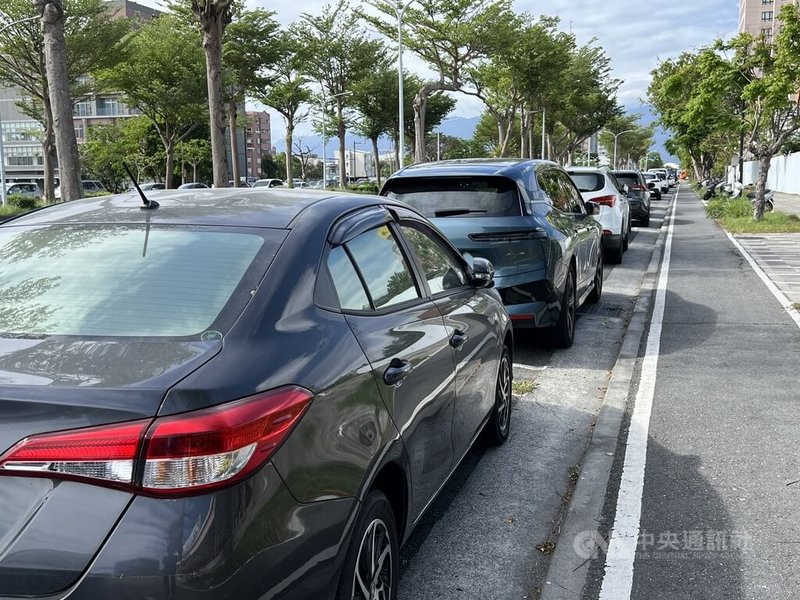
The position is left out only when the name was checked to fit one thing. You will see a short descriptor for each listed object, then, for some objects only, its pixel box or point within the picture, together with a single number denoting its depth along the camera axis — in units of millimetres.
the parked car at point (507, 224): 6902
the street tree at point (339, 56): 45156
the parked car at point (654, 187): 41906
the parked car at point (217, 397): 1849
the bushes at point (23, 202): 38700
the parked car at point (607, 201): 14312
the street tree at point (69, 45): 33125
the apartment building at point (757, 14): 129750
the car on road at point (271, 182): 48688
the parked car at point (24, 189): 51406
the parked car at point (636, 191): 22734
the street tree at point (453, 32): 33250
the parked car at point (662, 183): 48744
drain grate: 9734
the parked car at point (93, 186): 61100
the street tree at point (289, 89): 43175
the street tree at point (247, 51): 39438
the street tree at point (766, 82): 19766
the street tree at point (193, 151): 55812
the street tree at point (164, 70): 38406
